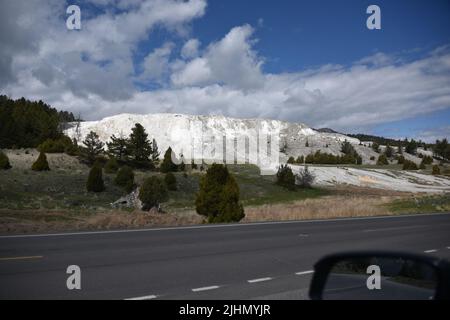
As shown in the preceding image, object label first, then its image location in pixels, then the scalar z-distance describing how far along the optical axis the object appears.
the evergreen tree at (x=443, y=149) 151.55
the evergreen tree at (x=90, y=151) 64.12
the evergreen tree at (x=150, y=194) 36.59
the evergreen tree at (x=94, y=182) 44.06
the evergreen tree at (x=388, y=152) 149.75
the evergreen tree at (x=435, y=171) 91.88
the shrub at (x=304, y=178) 65.04
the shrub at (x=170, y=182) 49.44
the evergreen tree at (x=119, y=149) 65.38
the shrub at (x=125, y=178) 46.82
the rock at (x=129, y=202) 38.16
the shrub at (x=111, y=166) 55.06
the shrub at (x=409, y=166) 101.22
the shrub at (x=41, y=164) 51.97
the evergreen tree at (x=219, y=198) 25.75
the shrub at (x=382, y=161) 118.69
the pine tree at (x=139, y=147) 64.81
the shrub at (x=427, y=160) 131.48
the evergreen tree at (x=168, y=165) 60.52
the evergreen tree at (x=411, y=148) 172.88
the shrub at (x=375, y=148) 159.94
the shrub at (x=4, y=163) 49.91
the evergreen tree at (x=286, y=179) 59.62
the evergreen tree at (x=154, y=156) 69.62
